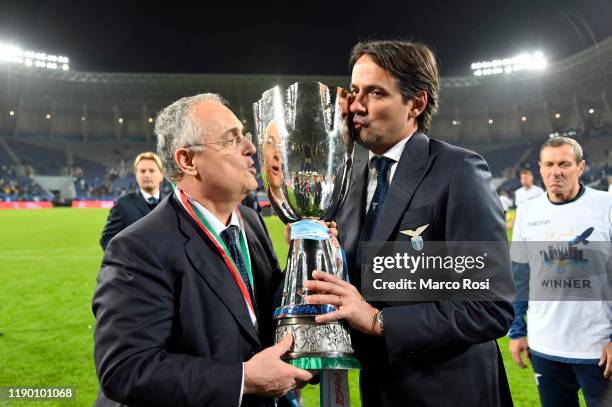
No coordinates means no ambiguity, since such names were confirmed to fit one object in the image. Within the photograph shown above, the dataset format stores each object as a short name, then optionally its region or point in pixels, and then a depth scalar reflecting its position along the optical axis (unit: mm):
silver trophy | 1460
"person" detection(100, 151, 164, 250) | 4894
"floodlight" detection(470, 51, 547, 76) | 37031
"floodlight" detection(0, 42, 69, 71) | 36781
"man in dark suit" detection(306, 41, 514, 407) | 1429
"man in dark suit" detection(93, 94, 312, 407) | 1339
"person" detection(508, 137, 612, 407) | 2754
